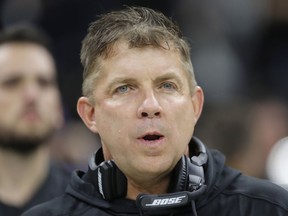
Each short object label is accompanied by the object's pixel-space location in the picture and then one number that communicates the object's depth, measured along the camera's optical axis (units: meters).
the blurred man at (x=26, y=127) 11.31
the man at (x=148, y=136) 6.52
